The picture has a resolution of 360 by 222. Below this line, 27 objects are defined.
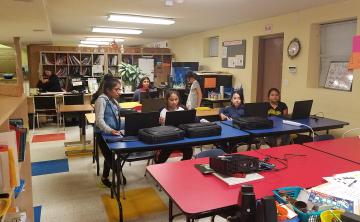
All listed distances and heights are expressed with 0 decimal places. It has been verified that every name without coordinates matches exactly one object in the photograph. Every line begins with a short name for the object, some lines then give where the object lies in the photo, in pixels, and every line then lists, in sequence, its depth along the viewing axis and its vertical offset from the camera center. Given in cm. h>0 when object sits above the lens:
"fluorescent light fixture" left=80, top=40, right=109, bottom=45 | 1237 +141
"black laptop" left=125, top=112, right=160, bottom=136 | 318 -49
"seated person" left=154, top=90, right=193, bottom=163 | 362 -48
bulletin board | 671 +54
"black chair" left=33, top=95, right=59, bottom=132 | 707 -74
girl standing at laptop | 349 -44
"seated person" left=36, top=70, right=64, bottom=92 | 775 -23
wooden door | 612 +26
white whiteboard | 978 +33
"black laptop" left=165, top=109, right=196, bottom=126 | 340 -47
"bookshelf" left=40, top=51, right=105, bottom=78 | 876 +36
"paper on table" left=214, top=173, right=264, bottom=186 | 198 -69
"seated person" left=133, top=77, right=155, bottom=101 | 651 -29
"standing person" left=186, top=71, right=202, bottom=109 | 613 -38
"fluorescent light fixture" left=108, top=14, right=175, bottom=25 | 587 +117
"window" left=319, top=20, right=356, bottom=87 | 464 +57
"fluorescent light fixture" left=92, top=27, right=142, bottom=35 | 808 +127
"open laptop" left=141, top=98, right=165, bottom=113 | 462 -45
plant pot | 797 -33
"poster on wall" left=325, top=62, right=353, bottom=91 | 462 +1
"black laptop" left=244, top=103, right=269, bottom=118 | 399 -44
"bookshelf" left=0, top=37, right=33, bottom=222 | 217 -30
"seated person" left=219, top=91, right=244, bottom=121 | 463 -51
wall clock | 524 +52
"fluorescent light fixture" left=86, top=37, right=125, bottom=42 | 1071 +135
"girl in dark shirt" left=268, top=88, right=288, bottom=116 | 476 -46
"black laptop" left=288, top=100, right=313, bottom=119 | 425 -46
